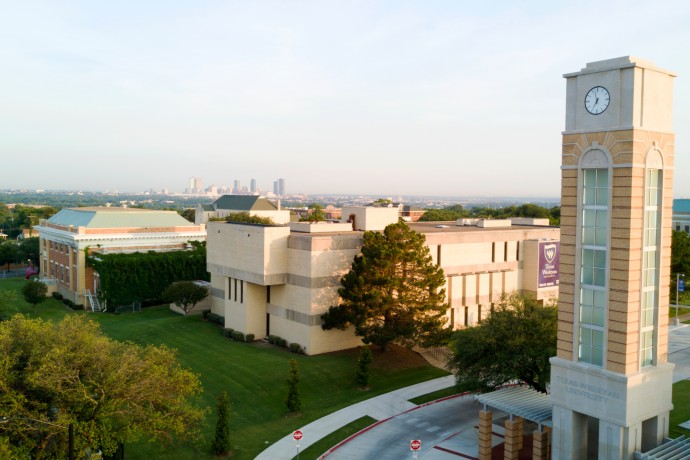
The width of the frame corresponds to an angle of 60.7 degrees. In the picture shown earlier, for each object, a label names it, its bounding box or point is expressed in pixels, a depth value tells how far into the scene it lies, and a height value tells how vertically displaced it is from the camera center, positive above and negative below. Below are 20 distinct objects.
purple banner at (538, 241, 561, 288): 60.31 -6.91
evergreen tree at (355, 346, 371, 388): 42.19 -12.56
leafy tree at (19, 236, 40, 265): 101.31 -9.72
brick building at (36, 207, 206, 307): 75.69 -5.94
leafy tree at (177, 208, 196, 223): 177.49 -6.27
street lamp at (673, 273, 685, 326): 61.68 -9.87
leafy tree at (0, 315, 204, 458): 25.81 -9.10
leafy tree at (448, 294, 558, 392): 33.44 -8.87
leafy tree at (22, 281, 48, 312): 69.44 -11.60
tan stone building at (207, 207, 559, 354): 48.59 -6.63
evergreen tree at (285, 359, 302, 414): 38.09 -12.92
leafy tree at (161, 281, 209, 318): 60.78 -10.31
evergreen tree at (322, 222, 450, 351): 45.19 -7.81
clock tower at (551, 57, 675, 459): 25.42 -2.93
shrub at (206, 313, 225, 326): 59.47 -12.67
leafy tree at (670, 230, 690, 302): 72.06 -7.81
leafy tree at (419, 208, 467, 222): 164.25 -6.02
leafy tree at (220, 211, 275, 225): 90.89 -3.78
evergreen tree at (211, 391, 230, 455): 32.16 -12.97
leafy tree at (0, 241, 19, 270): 102.03 -10.29
